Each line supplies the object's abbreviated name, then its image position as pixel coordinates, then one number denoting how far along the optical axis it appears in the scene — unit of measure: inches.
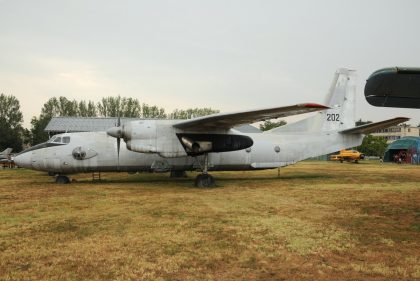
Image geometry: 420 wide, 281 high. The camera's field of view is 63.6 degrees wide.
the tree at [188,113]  3656.5
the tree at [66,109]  3698.3
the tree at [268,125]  3947.3
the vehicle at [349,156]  1822.1
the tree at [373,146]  3169.3
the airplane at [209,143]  622.8
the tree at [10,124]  2883.9
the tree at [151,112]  3577.8
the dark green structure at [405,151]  1950.5
